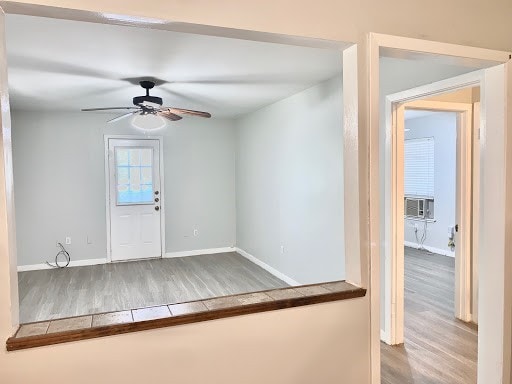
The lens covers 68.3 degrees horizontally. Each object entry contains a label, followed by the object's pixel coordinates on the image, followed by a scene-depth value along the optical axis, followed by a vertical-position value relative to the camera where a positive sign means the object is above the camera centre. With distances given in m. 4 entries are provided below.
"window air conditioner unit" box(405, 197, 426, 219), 6.67 -0.51
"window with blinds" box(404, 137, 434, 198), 6.57 +0.23
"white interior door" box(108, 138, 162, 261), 5.93 -0.26
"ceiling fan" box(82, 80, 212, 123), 3.60 +0.74
